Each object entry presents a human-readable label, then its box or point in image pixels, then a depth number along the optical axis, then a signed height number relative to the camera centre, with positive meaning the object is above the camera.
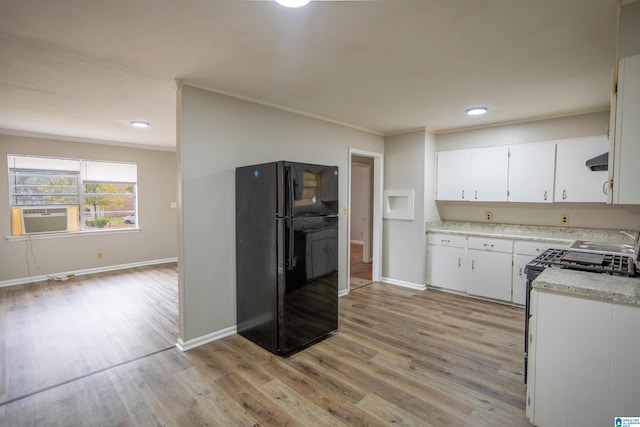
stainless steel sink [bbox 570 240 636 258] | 2.64 -0.43
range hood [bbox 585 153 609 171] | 2.64 +0.35
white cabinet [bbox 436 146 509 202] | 4.22 +0.38
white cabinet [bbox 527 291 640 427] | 1.51 -0.83
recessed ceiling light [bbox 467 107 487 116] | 3.54 +1.04
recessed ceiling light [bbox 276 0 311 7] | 1.56 +1.00
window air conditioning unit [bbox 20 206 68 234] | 5.01 -0.32
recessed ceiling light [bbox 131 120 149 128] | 4.24 +1.05
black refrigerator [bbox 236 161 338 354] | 2.72 -0.50
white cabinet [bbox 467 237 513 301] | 3.98 -0.88
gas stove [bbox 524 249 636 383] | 1.93 -0.42
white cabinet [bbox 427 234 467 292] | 4.35 -0.87
